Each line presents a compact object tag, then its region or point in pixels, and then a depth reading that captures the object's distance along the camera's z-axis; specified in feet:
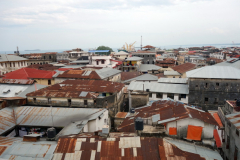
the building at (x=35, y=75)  146.30
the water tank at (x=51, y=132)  51.06
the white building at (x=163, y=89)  110.22
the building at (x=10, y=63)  196.71
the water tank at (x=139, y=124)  49.32
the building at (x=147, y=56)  269.99
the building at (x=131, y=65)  217.36
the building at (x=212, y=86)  104.22
